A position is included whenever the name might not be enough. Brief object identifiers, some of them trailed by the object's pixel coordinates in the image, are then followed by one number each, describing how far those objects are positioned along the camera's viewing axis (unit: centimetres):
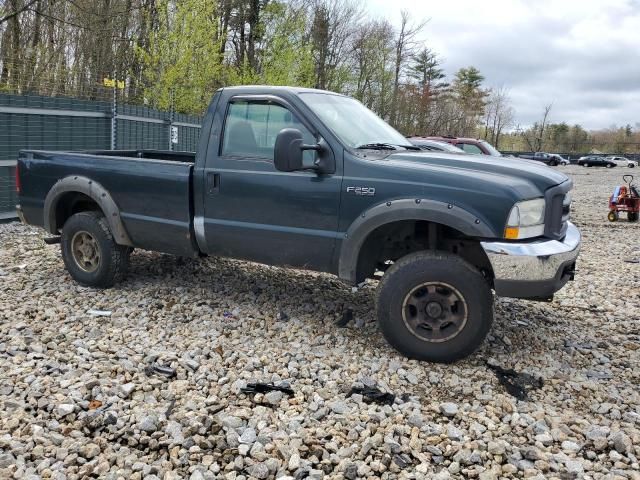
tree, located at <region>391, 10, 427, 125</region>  4247
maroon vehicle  1502
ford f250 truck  398
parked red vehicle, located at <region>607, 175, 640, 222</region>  1295
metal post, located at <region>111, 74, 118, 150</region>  1093
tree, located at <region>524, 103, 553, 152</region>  6981
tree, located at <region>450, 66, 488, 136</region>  6151
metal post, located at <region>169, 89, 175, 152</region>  1356
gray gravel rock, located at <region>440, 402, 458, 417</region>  353
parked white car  4915
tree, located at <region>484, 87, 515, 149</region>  7250
